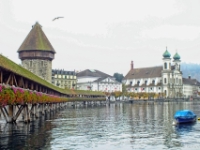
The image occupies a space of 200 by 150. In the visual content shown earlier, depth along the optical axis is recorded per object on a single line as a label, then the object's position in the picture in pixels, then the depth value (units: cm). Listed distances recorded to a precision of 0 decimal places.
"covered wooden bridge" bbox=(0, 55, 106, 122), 2744
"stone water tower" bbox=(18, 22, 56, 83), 9900
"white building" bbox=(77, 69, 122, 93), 17525
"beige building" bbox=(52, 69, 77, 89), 16150
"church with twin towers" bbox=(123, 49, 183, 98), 19212
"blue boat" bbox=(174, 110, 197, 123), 3906
